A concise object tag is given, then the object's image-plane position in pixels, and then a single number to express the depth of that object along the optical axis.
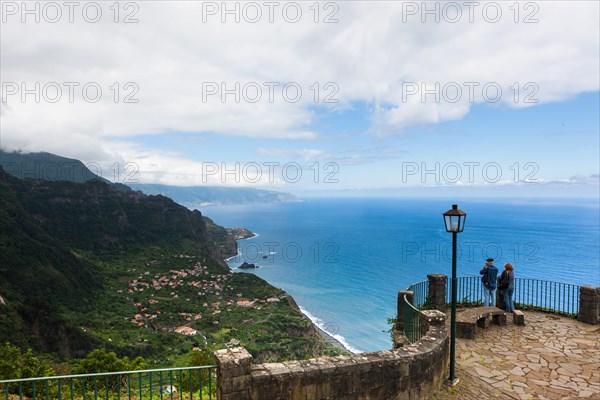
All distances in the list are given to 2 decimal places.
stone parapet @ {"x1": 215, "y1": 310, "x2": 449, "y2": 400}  4.91
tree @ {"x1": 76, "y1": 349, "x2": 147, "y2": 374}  15.06
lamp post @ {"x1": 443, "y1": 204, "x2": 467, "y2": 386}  7.08
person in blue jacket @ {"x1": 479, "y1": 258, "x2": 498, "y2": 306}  11.80
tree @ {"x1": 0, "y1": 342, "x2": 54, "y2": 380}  12.17
